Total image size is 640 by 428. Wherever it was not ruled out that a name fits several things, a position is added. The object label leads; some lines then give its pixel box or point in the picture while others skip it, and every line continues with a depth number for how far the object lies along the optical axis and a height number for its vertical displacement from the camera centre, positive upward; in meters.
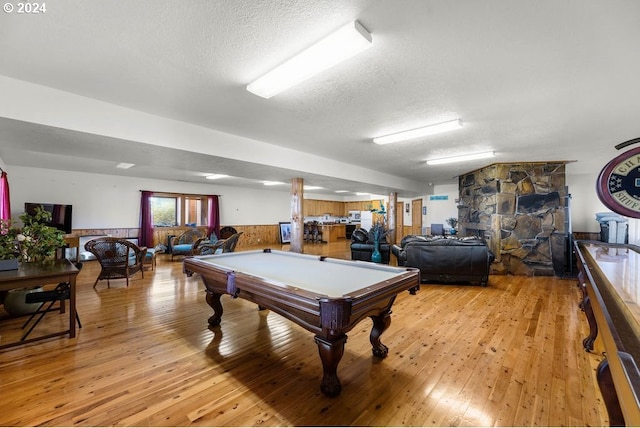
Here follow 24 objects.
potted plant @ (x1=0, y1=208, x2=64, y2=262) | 2.93 -0.32
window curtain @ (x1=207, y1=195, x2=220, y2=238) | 9.37 -0.02
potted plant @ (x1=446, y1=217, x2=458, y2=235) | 8.73 -0.30
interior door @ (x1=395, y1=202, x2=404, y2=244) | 11.44 -0.28
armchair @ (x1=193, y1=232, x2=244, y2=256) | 5.47 -0.71
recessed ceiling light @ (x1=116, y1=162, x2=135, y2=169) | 5.80 +1.08
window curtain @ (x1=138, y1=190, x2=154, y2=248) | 7.90 -0.26
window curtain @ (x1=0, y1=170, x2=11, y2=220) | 4.35 +0.26
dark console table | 2.33 -0.59
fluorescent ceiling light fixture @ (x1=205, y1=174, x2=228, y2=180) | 7.51 +1.07
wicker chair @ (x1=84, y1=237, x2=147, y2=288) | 4.27 -0.72
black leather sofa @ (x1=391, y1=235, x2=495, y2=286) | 4.64 -0.83
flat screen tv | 6.02 +0.01
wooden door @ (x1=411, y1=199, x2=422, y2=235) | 10.34 -0.15
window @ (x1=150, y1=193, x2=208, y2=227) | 8.49 +0.12
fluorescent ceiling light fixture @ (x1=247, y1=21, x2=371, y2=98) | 1.55 +1.04
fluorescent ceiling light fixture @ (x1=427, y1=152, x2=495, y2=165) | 4.59 +1.03
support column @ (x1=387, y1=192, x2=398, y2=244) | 8.23 +0.04
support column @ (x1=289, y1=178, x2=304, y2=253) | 5.36 -0.06
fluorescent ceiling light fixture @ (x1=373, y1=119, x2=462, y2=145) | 3.07 +1.03
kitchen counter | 11.38 -0.84
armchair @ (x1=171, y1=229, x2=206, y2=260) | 6.98 -0.83
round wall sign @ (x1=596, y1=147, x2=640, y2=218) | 1.88 +0.22
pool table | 1.69 -0.58
